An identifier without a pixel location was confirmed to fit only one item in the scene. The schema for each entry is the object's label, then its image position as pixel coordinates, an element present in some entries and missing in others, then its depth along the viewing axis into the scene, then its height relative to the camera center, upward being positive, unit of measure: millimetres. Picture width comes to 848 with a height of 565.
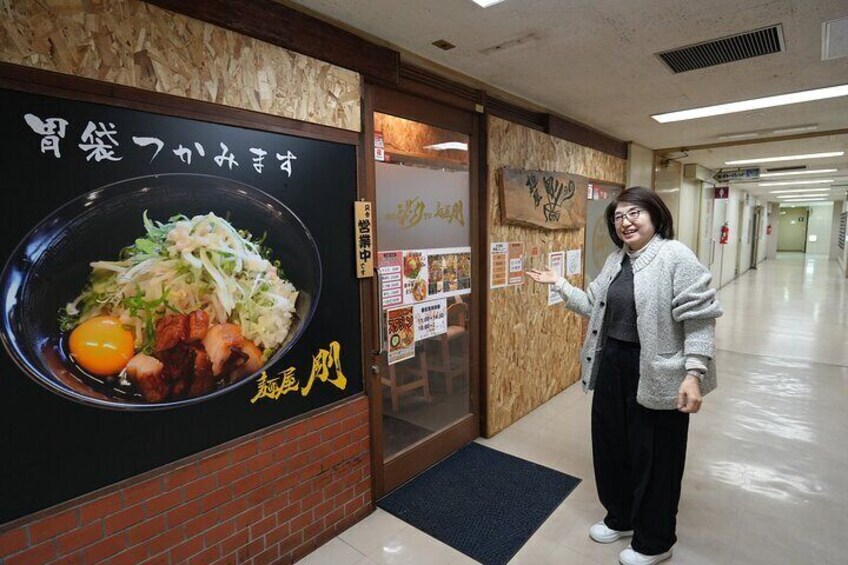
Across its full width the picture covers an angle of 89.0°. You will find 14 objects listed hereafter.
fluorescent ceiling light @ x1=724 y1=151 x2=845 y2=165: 6234 +1081
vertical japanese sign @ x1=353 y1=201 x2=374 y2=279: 2291 -23
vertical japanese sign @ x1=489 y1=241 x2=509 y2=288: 3332 -248
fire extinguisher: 9672 -101
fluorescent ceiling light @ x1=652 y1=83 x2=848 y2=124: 3477 +1098
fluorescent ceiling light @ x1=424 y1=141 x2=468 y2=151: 2942 +608
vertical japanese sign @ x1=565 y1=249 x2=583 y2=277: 4295 -309
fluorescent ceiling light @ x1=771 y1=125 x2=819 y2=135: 4673 +1088
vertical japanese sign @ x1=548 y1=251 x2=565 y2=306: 4027 -322
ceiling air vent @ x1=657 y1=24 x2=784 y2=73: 2453 +1087
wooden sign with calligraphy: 3332 +282
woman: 1844 -608
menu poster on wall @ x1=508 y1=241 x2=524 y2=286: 3520 -252
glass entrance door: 2613 -412
